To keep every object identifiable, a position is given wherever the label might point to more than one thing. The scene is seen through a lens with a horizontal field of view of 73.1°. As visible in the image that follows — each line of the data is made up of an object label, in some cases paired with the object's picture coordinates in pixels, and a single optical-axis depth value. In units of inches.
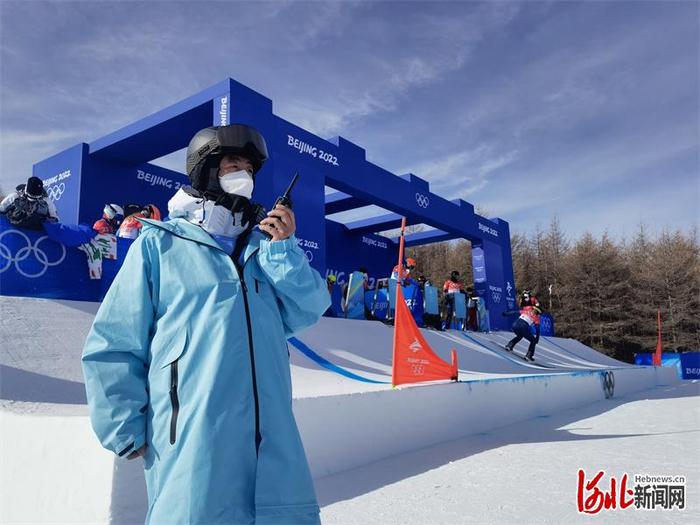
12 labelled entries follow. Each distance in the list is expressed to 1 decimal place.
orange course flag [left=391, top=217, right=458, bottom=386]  179.8
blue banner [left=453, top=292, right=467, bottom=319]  534.6
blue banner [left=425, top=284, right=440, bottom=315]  449.7
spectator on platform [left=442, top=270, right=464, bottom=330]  524.1
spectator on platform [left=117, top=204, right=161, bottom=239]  242.2
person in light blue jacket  44.3
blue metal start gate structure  330.3
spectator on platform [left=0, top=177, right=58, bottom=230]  200.7
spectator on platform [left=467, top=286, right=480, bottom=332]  597.0
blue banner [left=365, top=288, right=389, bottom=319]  425.4
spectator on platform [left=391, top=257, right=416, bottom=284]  415.2
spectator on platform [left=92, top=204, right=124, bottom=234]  268.8
